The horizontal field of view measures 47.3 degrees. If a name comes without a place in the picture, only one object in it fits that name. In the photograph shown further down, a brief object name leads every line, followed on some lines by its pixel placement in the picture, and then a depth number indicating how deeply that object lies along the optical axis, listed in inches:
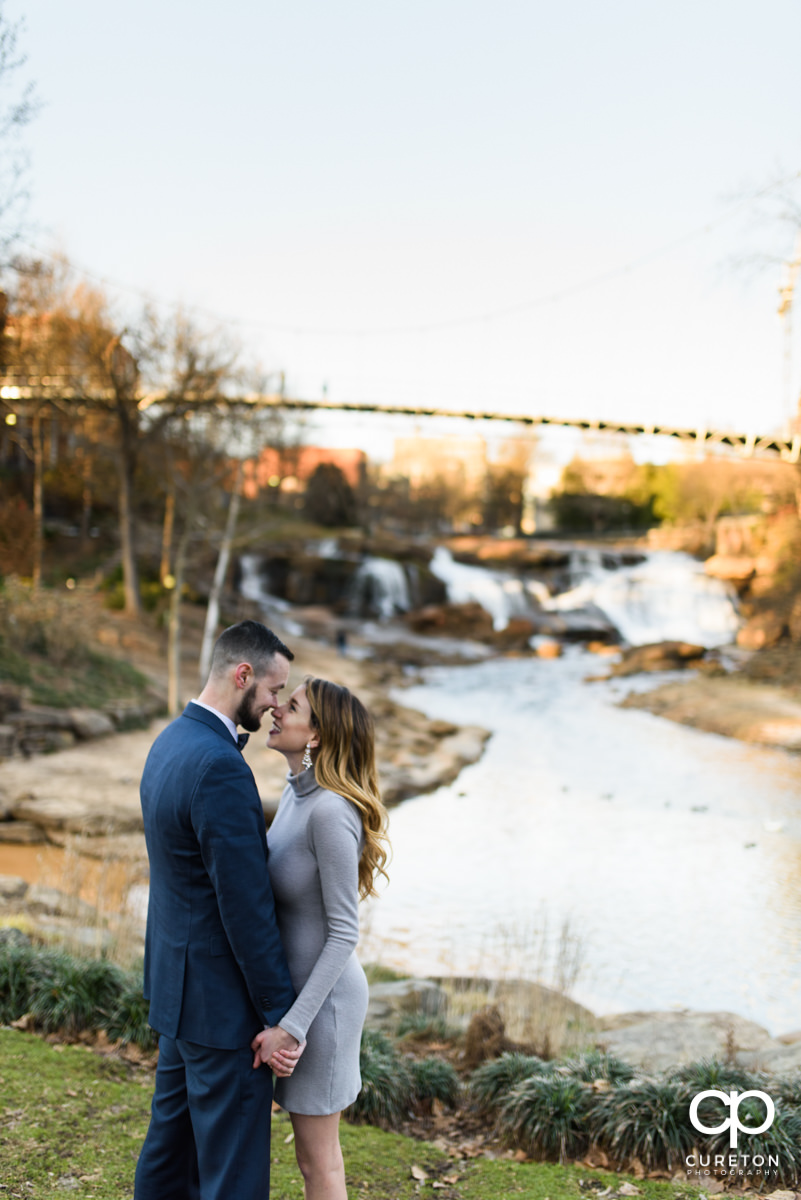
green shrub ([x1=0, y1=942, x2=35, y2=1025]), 164.4
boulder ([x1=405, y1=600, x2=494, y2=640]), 1218.6
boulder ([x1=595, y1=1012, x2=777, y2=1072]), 182.7
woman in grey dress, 88.5
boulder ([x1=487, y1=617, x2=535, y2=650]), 1162.0
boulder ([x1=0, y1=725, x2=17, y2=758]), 481.4
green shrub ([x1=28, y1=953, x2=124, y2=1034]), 162.2
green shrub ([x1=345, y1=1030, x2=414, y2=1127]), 152.9
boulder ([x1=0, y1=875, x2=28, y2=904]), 277.1
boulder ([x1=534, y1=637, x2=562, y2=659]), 1111.8
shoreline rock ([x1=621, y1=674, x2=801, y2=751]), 717.9
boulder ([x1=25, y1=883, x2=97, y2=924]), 240.2
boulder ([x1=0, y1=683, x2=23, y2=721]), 498.6
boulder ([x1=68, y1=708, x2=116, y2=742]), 527.5
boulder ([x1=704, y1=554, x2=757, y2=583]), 1328.7
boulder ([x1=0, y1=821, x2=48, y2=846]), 382.0
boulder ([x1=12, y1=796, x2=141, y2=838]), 389.7
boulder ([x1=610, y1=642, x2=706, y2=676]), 1003.3
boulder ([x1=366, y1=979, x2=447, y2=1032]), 205.5
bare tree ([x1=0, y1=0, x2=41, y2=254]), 208.1
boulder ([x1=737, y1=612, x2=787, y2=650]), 1095.6
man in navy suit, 85.4
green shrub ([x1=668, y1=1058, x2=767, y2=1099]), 142.9
